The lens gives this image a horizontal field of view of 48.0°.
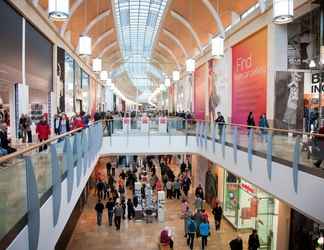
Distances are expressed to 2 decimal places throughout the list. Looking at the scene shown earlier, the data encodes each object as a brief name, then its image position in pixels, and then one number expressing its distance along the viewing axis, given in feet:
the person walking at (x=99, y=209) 57.52
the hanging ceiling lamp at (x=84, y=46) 41.93
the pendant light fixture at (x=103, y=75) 96.04
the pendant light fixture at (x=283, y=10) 31.68
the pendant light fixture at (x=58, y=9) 29.50
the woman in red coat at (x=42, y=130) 35.53
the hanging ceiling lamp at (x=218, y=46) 45.34
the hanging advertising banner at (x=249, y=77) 55.98
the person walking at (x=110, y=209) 57.26
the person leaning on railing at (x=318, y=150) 23.15
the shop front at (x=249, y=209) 44.93
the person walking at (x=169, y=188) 72.74
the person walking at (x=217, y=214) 54.38
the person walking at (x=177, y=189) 73.41
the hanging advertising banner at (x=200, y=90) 97.15
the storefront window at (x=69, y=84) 74.95
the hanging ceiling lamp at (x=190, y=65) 65.21
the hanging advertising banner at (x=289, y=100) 51.44
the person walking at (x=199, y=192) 63.60
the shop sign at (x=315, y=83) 52.69
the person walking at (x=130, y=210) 60.00
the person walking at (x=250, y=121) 49.93
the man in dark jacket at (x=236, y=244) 39.83
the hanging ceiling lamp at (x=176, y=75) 90.57
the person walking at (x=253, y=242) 40.68
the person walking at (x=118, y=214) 54.85
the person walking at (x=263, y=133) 32.37
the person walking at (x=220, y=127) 46.96
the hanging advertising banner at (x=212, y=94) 85.05
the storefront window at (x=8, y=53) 36.86
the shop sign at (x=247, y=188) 49.66
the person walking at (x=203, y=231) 46.83
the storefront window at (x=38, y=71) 47.91
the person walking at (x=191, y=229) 47.24
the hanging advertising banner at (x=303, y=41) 51.24
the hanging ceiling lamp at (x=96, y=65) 65.38
